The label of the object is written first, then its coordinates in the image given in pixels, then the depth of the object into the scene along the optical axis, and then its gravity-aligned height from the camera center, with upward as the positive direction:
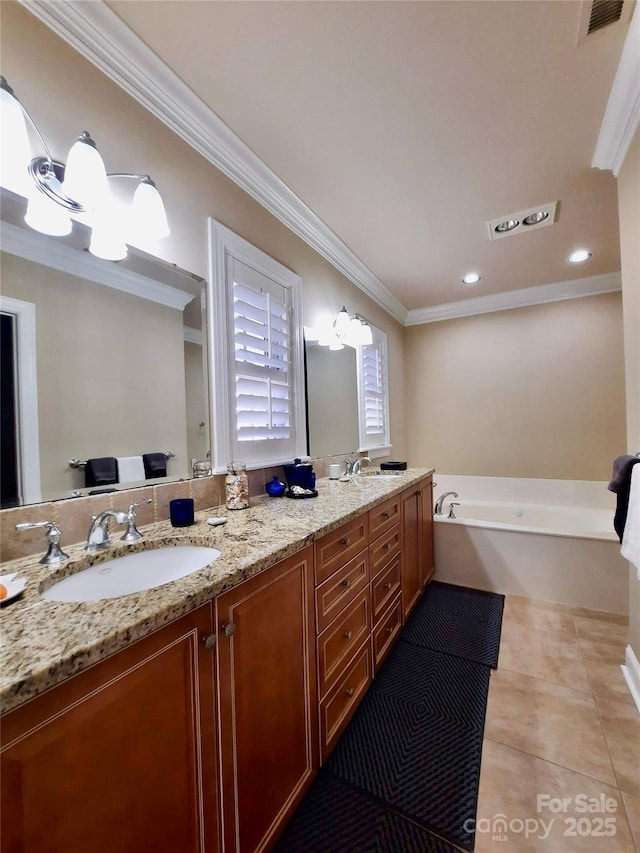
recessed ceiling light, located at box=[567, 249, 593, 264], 2.63 +1.31
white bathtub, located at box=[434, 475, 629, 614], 2.27 -0.95
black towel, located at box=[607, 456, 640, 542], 1.39 -0.27
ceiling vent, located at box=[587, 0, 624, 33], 1.08 +1.32
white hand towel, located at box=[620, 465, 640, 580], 1.26 -0.42
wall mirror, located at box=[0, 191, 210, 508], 0.92 +0.24
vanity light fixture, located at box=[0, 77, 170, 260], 0.87 +0.72
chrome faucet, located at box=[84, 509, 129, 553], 0.96 -0.28
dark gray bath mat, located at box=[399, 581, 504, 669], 1.93 -1.28
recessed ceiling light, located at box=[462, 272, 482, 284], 3.00 +1.32
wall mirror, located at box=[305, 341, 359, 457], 2.23 +0.20
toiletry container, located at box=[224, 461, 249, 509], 1.47 -0.25
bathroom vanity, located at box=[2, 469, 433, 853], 0.49 -0.54
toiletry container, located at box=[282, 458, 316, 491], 1.82 -0.26
